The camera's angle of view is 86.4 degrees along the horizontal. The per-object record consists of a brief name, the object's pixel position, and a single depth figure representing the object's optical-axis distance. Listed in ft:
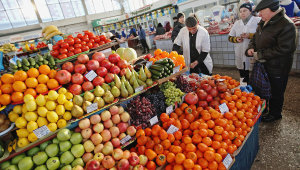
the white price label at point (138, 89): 6.61
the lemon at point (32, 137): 5.20
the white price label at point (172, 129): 6.43
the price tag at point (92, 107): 5.64
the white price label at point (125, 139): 6.10
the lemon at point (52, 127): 5.27
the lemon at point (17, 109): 5.61
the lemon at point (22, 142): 5.17
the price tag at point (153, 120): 6.66
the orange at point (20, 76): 5.69
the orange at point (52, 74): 6.24
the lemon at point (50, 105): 5.41
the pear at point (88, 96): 5.90
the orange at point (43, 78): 5.91
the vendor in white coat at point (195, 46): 11.38
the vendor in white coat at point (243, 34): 11.59
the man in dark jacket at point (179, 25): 16.87
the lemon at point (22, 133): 5.22
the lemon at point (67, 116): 5.54
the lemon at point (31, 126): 5.11
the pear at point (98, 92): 6.08
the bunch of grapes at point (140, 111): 6.50
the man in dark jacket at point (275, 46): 7.61
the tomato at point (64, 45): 7.18
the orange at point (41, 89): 5.75
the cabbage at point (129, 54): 9.57
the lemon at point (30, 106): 5.21
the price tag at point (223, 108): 7.17
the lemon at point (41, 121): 5.25
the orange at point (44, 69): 6.15
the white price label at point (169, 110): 7.22
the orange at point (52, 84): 5.92
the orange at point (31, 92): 5.54
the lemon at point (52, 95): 5.50
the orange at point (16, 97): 5.41
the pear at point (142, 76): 7.12
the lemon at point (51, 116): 5.29
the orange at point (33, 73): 5.89
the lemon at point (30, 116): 5.21
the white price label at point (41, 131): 5.14
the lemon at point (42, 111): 5.30
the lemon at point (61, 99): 5.59
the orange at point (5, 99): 5.30
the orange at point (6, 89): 5.55
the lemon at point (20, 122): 5.26
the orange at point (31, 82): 5.66
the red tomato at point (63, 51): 7.06
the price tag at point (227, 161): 5.33
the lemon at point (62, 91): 5.87
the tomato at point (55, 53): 7.16
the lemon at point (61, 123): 5.41
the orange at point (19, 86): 5.49
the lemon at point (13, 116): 5.59
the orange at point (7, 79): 5.75
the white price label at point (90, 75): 6.49
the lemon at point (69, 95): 5.87
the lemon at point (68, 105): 5.64
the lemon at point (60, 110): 5.46
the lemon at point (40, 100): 5.36
